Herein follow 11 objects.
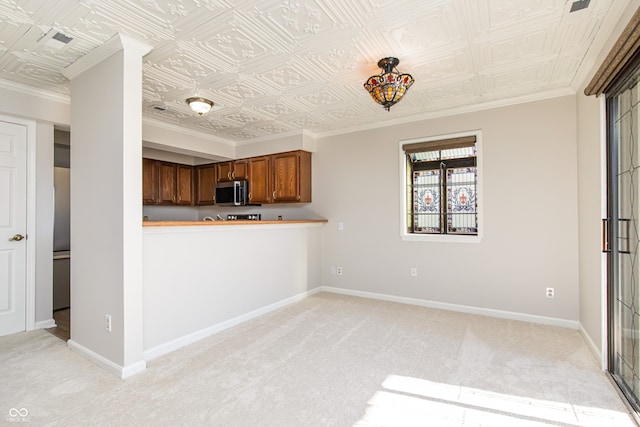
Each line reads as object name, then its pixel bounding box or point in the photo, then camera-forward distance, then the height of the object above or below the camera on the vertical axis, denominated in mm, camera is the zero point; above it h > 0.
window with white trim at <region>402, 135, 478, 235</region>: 3928 +348
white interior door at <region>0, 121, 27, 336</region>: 3084 -111
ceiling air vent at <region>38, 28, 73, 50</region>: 2201 +1242
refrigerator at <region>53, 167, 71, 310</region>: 4242 +23
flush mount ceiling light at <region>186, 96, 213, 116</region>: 3262 +1125
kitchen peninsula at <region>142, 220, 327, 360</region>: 2645 -619
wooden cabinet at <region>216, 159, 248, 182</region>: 5367 +757
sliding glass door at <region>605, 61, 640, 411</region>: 1912 -132
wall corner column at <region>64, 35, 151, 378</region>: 2295 +79
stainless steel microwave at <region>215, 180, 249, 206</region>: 5270 +347
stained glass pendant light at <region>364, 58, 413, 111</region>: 2539 +1040
